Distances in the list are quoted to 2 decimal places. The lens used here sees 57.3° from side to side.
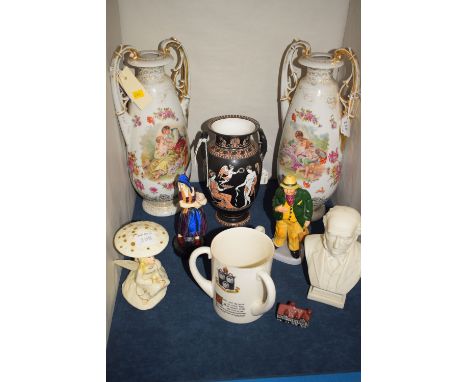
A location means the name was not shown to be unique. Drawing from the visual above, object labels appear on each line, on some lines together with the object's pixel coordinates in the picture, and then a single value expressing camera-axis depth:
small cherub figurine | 1.04
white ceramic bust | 0.99
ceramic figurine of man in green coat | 1.19
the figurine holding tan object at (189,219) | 1.17
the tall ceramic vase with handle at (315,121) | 1.24
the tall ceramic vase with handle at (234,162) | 1.26
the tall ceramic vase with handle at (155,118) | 1.23
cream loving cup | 0.97
